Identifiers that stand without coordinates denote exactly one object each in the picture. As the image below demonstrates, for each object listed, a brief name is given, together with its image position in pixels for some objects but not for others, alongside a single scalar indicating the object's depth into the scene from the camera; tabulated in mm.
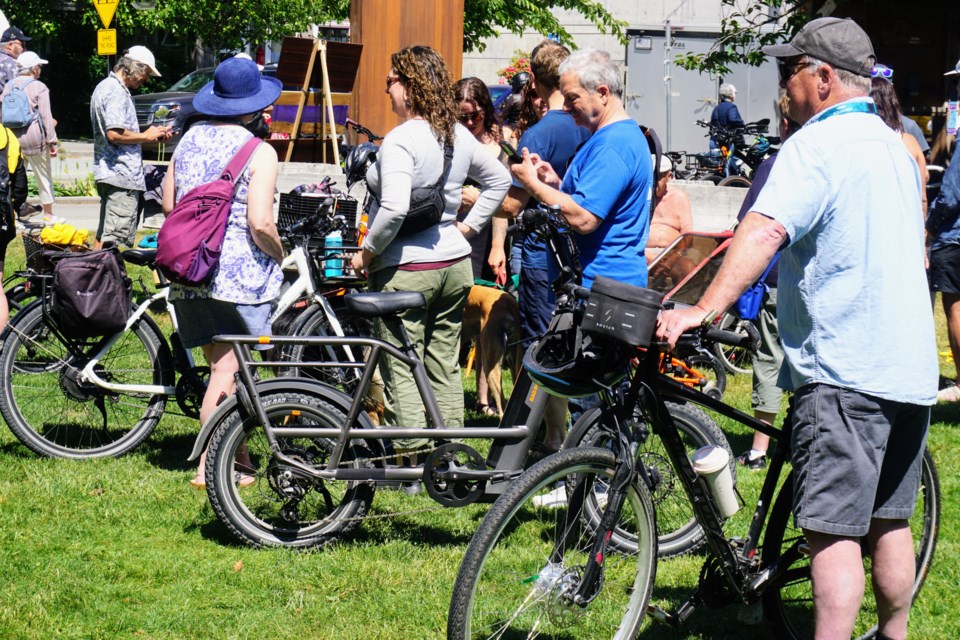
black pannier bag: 11531
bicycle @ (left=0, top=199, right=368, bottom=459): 11930
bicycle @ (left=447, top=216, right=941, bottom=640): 6820
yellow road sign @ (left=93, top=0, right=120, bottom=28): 33031
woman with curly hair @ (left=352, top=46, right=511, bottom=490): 10250
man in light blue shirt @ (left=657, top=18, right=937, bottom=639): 6414
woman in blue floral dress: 10664
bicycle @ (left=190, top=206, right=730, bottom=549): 9383
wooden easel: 24531
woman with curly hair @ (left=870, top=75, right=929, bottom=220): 12602
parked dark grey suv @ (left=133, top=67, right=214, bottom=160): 37594
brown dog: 13805
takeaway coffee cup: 7379
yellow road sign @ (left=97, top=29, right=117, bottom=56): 33750
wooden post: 22391
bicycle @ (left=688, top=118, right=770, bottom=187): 34031
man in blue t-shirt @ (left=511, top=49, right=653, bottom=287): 9602
